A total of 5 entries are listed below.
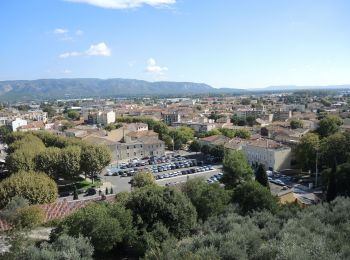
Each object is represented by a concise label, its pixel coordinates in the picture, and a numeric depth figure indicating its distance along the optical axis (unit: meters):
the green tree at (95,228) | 18.91
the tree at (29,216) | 23.36
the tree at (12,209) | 24.11
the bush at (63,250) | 14.77
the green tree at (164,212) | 21.30
